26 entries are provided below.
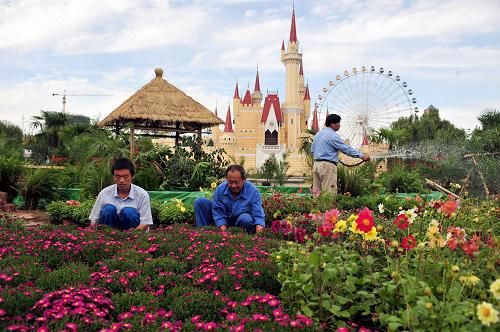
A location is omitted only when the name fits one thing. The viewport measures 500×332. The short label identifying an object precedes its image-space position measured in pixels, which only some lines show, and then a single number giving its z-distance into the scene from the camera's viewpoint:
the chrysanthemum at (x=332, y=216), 2.98
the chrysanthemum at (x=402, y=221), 2.99
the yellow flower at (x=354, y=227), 2.86
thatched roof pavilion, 12.66
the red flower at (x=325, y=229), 2.95
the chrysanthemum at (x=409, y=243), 2.76
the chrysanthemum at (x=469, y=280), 2.19
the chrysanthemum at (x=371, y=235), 2.85
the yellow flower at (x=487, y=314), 1.83
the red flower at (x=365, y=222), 2.83
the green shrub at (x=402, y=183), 11.43
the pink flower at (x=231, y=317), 2.40
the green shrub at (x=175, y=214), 7.00
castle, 49.56
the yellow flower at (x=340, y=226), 2.91
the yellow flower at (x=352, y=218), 2.92
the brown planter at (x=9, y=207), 8.40
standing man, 7.37
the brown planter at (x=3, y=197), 9.38
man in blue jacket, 4.93
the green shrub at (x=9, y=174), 10.20
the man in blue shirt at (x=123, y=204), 4.89
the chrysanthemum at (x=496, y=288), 1.93
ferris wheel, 30.61
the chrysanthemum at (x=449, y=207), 3.21
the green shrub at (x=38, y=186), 9.96
